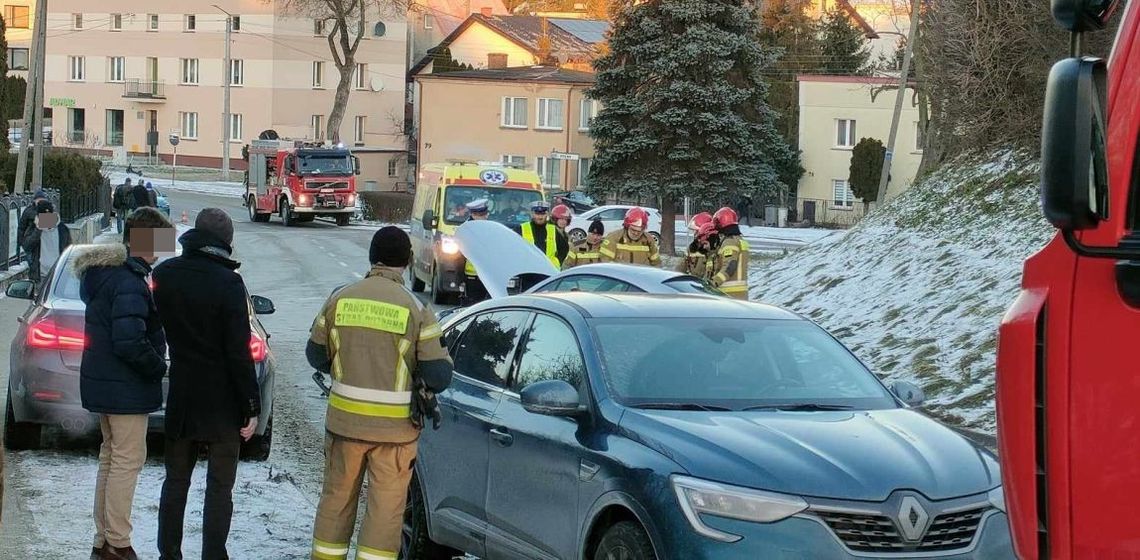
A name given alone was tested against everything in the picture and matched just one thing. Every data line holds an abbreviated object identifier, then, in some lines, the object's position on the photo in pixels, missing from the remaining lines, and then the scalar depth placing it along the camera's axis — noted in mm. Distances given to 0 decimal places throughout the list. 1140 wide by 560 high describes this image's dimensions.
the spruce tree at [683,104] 40219
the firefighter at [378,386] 6633
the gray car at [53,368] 10219
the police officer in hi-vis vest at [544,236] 18803
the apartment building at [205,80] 83875
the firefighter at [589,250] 16156
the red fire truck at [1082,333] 3438
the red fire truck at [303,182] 51781
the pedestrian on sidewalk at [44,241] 22234
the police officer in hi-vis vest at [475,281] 20688
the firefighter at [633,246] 15719
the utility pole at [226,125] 69000
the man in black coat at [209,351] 7051
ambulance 24484
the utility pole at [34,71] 37328
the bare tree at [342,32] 69125
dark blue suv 5641
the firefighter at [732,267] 13578
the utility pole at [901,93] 42344
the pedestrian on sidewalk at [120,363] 7406
